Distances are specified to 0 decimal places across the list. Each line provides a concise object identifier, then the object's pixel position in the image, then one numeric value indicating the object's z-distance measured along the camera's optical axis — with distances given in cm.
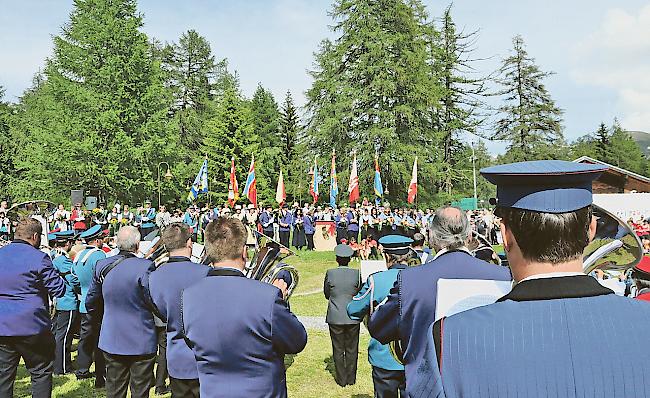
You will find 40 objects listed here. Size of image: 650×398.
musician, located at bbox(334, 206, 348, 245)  2516
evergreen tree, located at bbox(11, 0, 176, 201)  3694
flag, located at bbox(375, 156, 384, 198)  2761
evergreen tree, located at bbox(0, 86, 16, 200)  4734
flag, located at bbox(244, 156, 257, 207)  2545
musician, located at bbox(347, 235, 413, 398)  476
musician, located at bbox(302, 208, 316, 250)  2484
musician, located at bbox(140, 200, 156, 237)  2458
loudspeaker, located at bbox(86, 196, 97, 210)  2802
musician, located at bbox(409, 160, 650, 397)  129
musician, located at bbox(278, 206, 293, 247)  2488
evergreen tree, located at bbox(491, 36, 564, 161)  5225
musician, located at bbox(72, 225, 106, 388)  733
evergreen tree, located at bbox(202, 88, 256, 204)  4834
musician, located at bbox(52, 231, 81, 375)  765
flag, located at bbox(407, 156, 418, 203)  2798
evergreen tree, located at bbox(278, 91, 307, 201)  4547
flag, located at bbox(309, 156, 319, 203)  2867
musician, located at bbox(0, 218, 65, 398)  517
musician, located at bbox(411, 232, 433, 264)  734
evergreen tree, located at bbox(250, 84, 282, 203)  4981
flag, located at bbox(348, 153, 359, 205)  2758
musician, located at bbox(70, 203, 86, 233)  2255
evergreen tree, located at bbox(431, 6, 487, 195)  4859
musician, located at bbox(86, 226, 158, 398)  532
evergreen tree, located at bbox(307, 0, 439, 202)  4078
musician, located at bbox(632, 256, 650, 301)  426
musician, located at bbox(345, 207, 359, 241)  2478
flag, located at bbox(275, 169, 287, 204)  2720
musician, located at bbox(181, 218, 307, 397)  332
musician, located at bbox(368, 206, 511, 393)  324
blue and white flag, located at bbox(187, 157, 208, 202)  2723
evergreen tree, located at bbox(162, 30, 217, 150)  5616
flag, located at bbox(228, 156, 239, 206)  2542
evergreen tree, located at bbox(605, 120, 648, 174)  6575
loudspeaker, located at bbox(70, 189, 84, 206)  2585
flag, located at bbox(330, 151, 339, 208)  2812
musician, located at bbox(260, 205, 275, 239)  2447
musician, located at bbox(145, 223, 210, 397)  450
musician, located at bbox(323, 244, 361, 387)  775
